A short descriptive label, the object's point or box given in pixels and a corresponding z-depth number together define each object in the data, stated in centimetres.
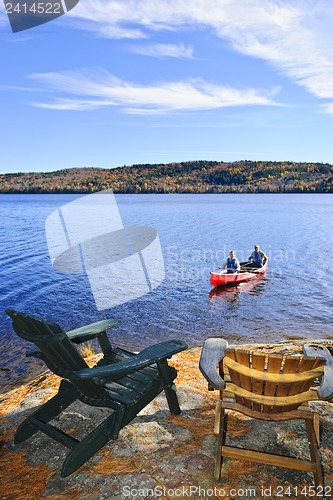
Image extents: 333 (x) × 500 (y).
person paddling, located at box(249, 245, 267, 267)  2188
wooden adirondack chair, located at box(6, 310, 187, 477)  344
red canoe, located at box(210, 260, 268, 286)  1910
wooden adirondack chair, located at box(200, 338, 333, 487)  335
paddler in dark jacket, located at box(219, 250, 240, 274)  2019
